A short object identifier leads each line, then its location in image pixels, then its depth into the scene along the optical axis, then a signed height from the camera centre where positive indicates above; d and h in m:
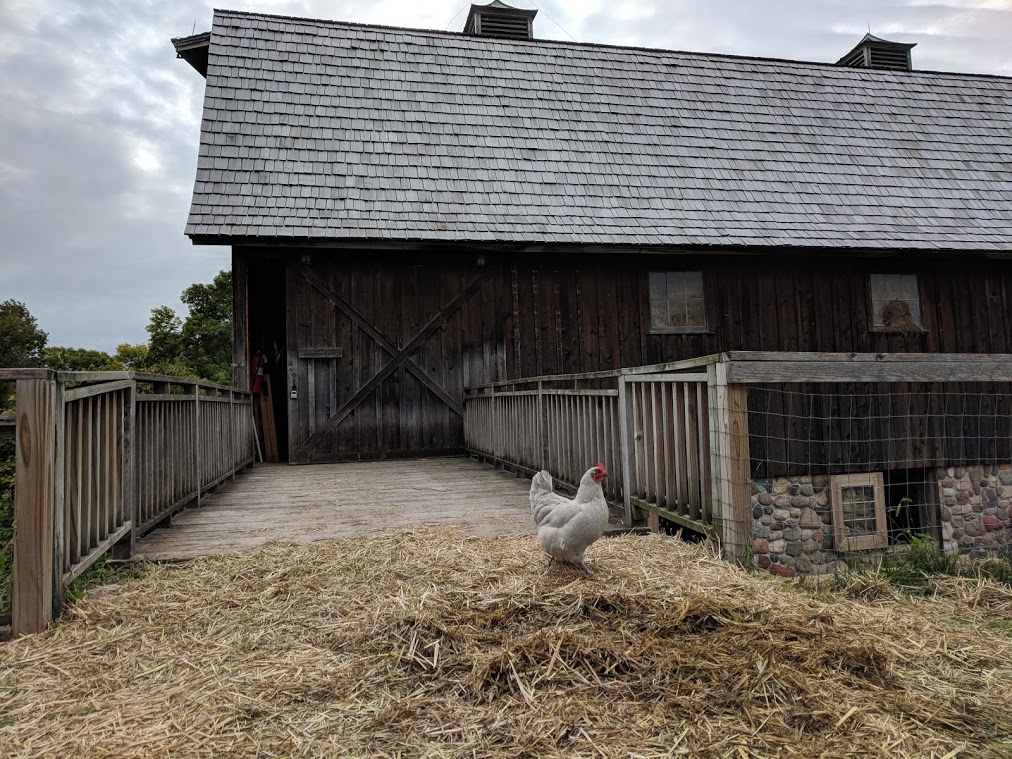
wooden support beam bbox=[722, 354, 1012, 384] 3.88 +0.12
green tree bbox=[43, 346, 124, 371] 22.42 +2.16
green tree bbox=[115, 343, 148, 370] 24.56 +2.54
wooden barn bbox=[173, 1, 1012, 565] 9.79 +2.73
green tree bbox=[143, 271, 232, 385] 23.64 +3.05
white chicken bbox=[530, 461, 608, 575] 3.23 -0.61
